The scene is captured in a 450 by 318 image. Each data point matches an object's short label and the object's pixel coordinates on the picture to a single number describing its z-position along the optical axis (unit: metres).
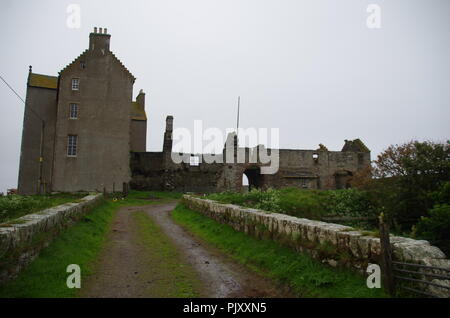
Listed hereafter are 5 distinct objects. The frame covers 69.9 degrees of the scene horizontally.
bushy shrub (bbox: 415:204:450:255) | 7.92
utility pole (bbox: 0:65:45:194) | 26.21
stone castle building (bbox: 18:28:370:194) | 27.44
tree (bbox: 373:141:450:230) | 11.61
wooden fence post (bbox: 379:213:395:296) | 4.25
